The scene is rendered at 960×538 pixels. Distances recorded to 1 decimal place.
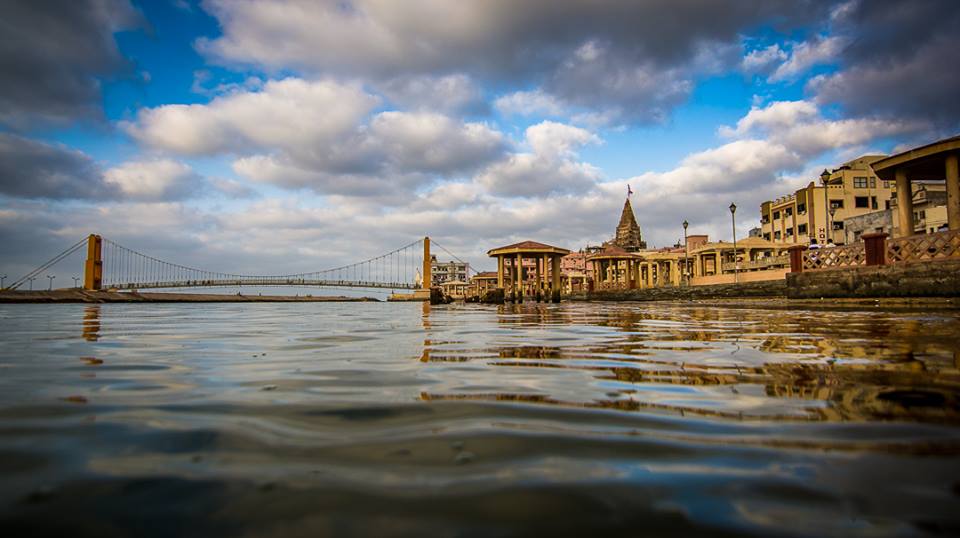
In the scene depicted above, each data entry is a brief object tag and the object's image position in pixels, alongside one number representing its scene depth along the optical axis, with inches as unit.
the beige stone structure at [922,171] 449.4
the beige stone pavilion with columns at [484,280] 2171.5
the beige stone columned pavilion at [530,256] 1092.5
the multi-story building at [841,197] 1592.0
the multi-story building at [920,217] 1175.9
